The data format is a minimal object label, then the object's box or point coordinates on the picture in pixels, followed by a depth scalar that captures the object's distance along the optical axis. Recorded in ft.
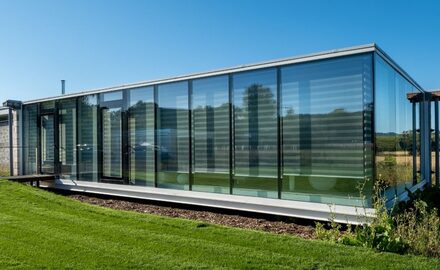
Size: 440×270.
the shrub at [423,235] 14.98
